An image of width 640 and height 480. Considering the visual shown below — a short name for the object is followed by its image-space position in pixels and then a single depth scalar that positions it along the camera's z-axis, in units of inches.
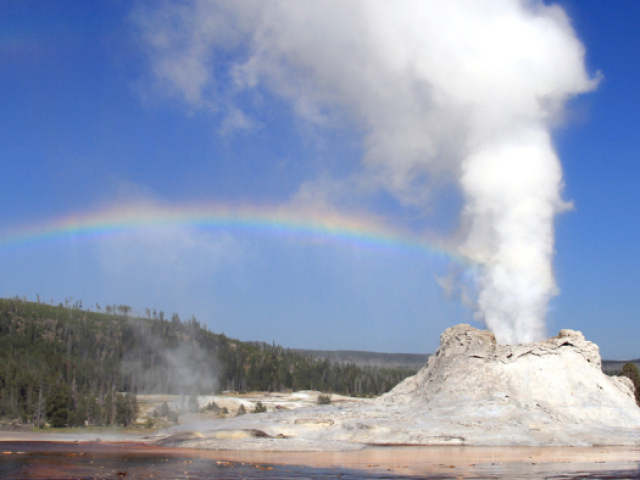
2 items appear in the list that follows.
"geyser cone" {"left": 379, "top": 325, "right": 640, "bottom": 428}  1724.9
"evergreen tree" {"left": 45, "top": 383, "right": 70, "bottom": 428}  2726.4
